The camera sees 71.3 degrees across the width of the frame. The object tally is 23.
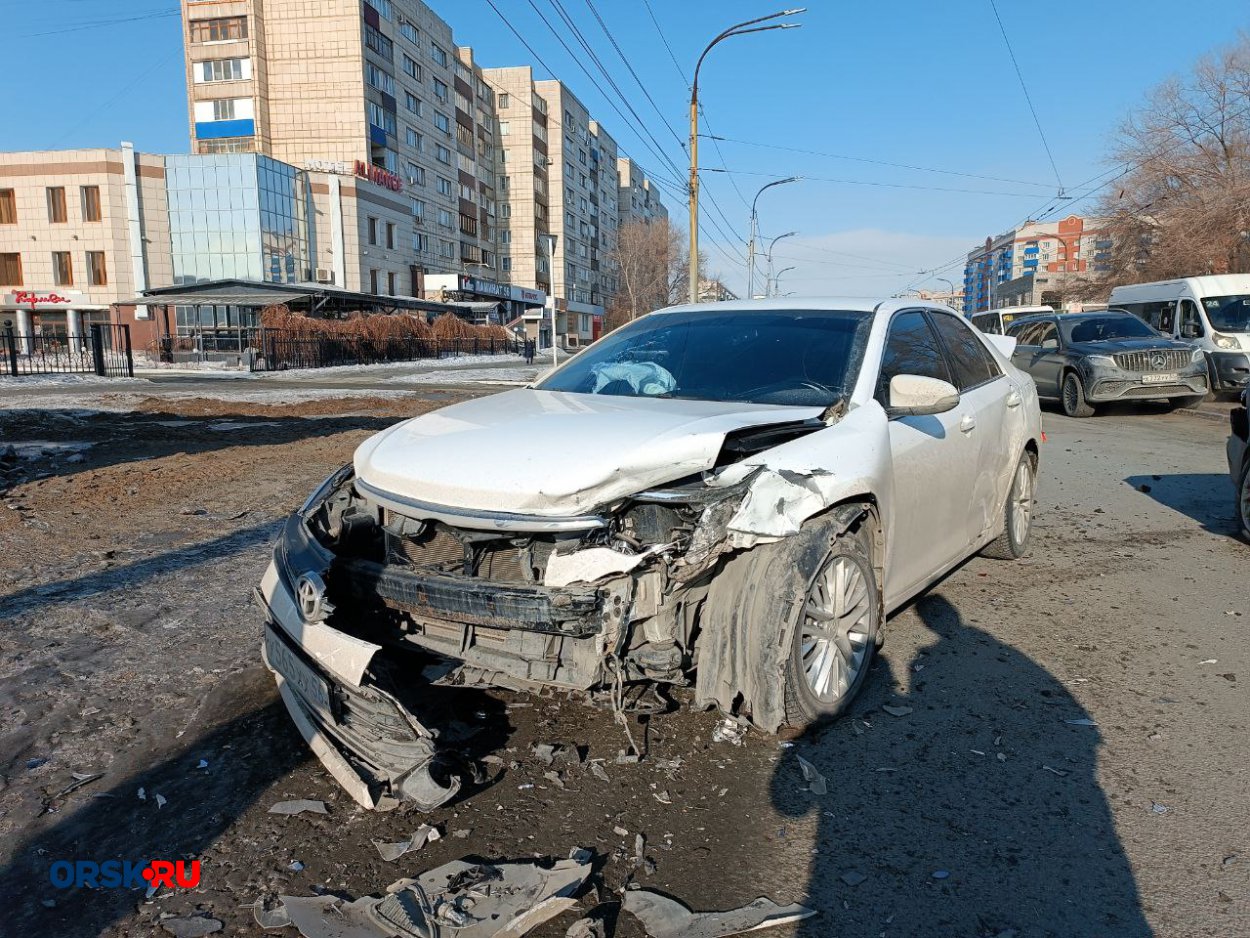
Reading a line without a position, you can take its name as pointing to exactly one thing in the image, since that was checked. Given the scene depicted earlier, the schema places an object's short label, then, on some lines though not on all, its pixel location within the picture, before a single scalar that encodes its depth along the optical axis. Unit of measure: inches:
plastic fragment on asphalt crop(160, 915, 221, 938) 84.0
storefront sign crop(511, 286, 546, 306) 3088.1
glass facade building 1966.0
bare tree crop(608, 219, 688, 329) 3166.8
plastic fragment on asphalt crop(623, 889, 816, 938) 83.7
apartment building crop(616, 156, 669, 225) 4800.7
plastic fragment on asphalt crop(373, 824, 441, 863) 95.6
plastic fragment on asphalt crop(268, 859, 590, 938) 82.8
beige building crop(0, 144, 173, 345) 1987.0
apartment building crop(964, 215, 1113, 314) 2085.4
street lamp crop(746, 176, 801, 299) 1847.3
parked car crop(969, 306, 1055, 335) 904.8
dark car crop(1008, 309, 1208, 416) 540.4
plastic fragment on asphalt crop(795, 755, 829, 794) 109.8
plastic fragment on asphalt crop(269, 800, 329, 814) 105.0
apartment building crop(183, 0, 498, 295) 2219.5
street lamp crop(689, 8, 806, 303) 868.0
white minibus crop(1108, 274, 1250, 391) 625.9
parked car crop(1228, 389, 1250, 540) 232.2
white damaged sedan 107.9
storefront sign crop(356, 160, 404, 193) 2240.4
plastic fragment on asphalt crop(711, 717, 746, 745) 122.7
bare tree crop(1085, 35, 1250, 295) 1323.8
